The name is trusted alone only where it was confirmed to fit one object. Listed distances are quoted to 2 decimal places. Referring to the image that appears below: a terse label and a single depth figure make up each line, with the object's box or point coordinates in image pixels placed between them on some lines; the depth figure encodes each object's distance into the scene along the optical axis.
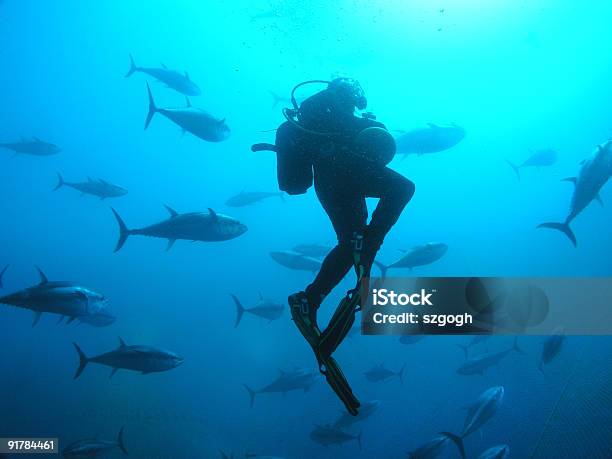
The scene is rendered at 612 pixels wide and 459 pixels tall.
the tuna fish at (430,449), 5.95
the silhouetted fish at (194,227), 5.75
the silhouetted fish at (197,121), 6.45
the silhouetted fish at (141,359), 5.80
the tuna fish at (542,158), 9.95
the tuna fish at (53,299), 5.38
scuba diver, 3.07
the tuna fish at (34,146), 10.10
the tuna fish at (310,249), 9.85
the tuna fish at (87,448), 5.90
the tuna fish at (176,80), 8.06
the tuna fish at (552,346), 6.38
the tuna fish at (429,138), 7.64
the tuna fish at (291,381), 7.91
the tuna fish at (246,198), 10.93
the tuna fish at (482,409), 5.96
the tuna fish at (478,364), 8.27
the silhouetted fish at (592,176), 4.59
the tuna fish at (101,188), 8.63
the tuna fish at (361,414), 7.52
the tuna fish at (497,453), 5.88
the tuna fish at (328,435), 7.35
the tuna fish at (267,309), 8.11
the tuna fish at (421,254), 7.07
